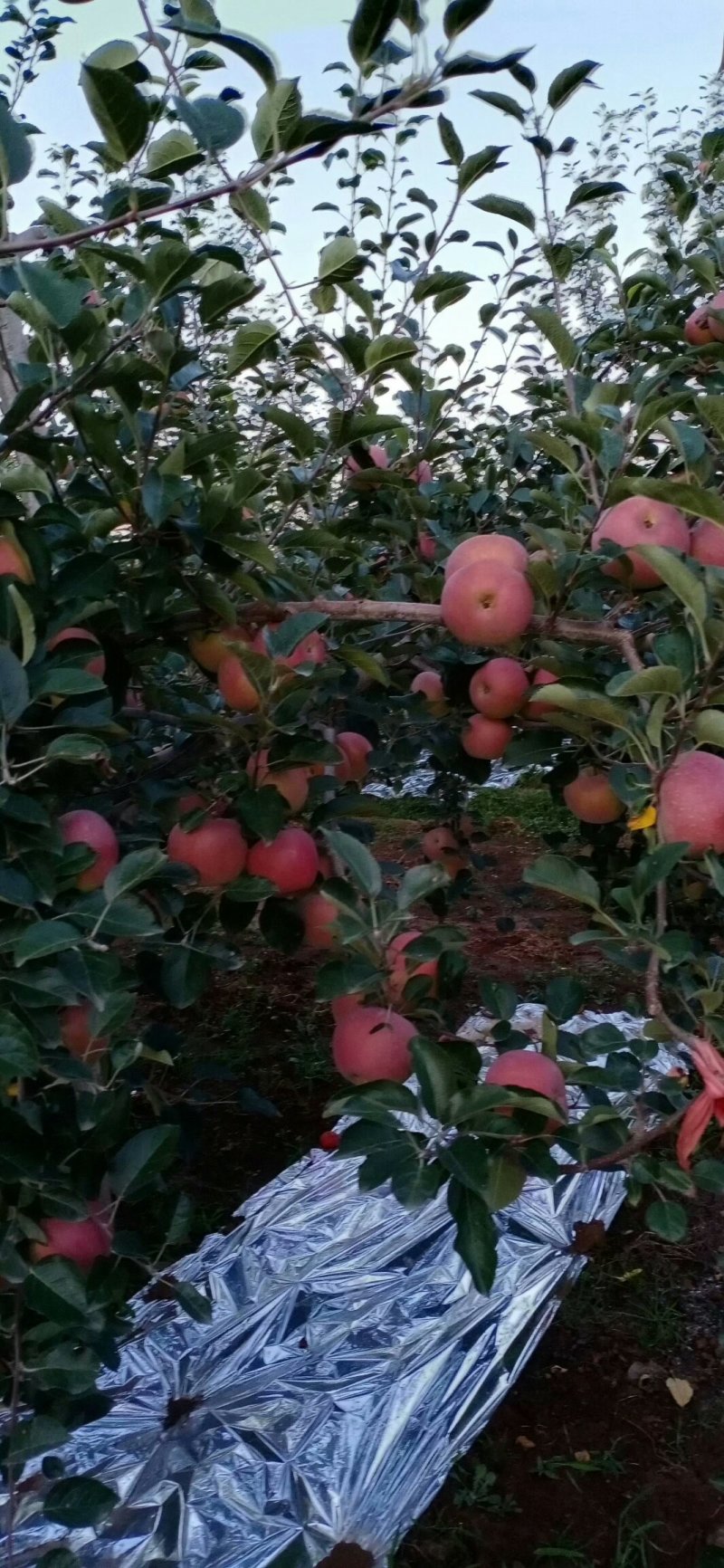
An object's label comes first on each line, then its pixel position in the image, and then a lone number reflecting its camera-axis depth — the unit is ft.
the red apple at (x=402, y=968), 3.03
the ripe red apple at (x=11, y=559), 2.82
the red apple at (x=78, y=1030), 2.91
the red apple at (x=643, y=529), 3.19
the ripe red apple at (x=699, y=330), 4.49
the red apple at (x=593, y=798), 3.64
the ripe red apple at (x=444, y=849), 6.37
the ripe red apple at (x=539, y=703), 3.55
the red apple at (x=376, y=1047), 3.03
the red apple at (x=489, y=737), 3.98
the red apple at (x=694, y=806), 2.59
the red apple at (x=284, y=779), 3.39
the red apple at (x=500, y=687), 3.66
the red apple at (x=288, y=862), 3.37
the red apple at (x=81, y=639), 3.02
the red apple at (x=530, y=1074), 2.98
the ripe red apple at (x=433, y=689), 4.51
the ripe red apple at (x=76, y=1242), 2.90
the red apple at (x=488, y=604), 3.27
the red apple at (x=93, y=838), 2.97
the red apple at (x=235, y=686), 3.32
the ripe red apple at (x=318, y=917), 3.56
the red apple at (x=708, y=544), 3.20
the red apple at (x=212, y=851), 3.33
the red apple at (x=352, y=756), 4.16
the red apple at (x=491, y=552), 3.39
